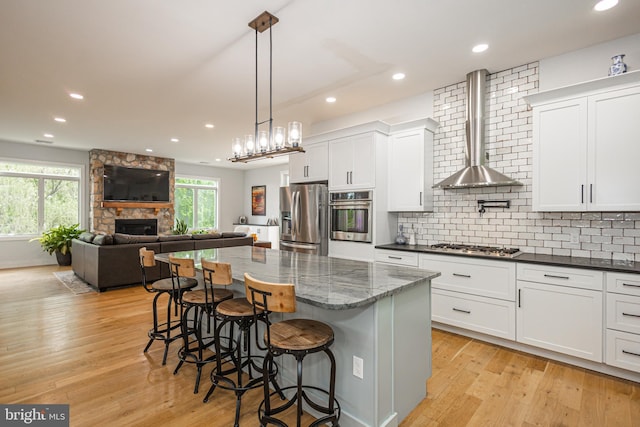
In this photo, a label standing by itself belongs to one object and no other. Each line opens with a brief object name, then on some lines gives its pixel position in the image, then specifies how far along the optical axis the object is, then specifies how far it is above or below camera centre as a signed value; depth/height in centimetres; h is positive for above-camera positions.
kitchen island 170 -71
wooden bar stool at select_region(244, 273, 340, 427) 155 -68
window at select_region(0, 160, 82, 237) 698 +35
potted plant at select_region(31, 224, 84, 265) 699 -65
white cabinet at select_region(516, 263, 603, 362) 250 -82
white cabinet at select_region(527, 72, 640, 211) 254 +58
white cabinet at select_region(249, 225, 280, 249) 974 -67
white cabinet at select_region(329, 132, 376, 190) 399 +68
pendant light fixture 254 +68
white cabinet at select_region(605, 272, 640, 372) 232 -82
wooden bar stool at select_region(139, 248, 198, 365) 267 -66
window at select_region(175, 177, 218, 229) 991 +33
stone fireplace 772 +18
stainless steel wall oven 402 -5
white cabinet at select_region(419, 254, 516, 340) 292 -81
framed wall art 1053 +44
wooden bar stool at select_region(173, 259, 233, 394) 200 -67
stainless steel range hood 338 +86
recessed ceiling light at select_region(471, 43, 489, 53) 289 +156
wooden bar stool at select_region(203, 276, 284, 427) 195 -91
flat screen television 783 +73
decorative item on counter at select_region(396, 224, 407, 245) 415 -37
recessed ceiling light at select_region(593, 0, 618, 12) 228 +155
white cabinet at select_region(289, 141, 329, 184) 453 +73
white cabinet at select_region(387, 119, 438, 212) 383 +58
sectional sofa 489 -70
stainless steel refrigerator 442 -11
